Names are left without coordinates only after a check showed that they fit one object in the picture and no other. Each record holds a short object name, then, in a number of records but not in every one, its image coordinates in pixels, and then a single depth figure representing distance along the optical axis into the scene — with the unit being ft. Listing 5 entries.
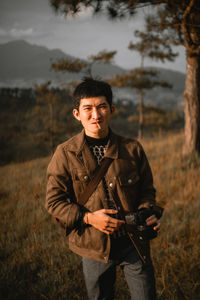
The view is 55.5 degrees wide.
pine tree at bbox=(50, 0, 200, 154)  13.30
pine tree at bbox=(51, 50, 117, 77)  27.76
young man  4.00
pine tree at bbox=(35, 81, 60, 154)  33.31
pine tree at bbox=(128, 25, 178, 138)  20.78
